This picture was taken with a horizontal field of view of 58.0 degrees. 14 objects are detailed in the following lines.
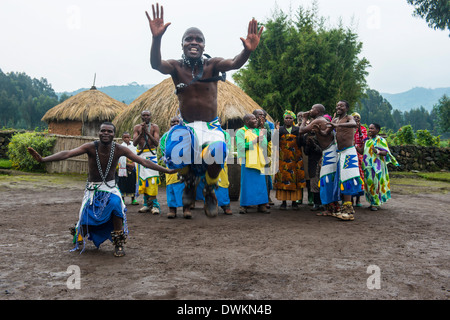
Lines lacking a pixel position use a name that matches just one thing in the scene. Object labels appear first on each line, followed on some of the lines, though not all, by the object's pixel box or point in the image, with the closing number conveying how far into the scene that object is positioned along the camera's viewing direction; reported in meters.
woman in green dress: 8.02
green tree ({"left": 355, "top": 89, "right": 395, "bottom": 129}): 69.81
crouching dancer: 4.45
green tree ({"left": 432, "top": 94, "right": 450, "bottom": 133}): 33.31
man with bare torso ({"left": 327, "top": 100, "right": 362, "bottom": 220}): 6.75
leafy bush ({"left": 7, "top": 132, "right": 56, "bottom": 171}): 16.83
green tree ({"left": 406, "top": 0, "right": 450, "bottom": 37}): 23.69
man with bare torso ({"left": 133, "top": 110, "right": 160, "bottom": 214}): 7.49
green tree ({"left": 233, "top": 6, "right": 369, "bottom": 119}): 17.81
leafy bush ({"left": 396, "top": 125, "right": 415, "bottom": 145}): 23.75
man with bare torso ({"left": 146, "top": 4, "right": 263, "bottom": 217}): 4.21
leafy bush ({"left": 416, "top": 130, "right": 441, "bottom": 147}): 23.77
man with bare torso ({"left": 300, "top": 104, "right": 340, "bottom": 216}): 6.95
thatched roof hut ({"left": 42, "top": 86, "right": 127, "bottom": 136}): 20.83
